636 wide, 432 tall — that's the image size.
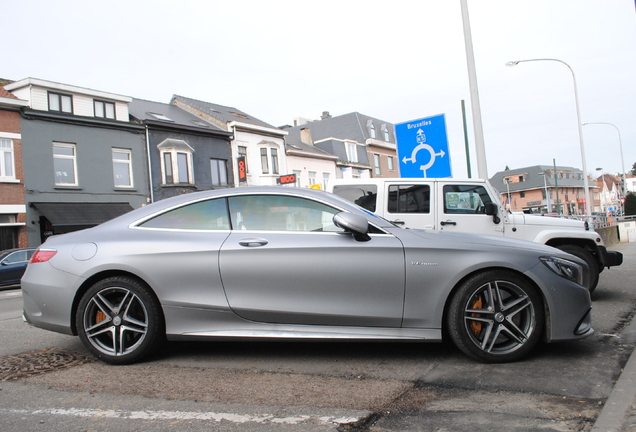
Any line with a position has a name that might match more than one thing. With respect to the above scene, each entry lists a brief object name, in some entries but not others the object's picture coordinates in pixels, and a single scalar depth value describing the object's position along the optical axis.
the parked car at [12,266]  16.06
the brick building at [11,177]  21.02
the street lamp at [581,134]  27.73
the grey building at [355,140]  45.59
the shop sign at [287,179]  23.30
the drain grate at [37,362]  3.98
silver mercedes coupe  3.81
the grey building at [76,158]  21.94
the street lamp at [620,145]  41.18
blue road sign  11.73
